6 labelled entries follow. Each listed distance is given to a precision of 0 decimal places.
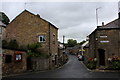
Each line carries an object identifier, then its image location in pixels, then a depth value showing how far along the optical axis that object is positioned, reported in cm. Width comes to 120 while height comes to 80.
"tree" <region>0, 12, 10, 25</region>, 4492
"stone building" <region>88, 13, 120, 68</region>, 2017
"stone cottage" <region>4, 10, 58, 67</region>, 2223
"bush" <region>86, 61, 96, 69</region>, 1975
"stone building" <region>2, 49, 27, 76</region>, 1458
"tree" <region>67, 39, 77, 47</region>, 10794
